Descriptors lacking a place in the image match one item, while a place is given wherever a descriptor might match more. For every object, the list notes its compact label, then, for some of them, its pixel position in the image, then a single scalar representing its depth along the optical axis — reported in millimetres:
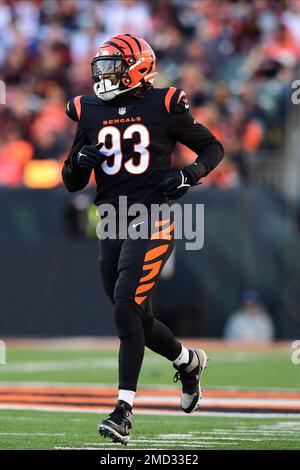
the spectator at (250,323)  25516
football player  10344
